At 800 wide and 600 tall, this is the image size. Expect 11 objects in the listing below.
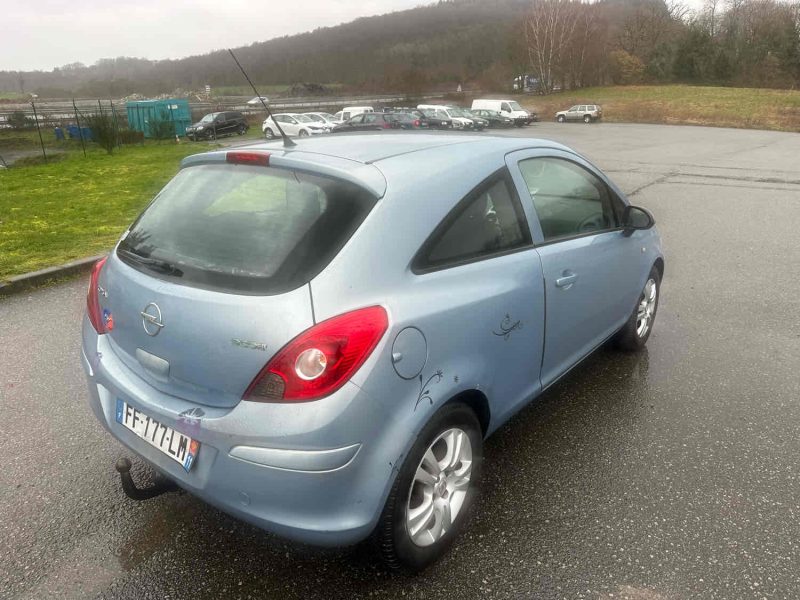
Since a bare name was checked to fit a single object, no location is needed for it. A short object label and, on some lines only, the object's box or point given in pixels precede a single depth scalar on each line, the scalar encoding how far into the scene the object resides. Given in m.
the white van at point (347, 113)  38.22
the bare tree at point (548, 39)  66.88
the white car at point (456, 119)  34.91
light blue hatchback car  1.93
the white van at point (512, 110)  41.17
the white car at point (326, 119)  32.53
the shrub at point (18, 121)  38.75
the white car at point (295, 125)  31.48
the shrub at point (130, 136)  25.52
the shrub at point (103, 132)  21.09
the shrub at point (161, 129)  27.81
